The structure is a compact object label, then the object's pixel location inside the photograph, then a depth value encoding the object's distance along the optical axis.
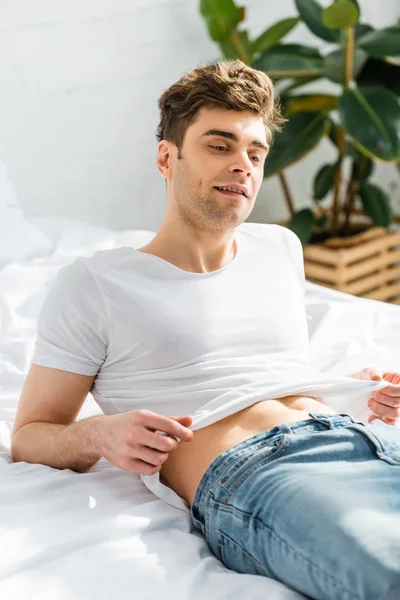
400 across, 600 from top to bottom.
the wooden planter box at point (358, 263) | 2.79
